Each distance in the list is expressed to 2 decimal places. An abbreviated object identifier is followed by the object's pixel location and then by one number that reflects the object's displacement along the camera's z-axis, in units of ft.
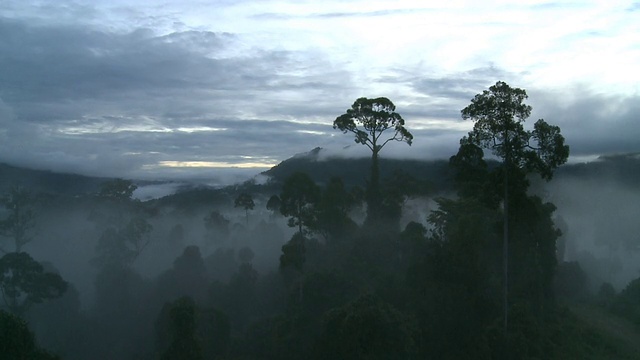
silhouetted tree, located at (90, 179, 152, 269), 131.34
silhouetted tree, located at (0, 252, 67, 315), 97.60
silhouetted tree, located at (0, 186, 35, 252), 128.77
